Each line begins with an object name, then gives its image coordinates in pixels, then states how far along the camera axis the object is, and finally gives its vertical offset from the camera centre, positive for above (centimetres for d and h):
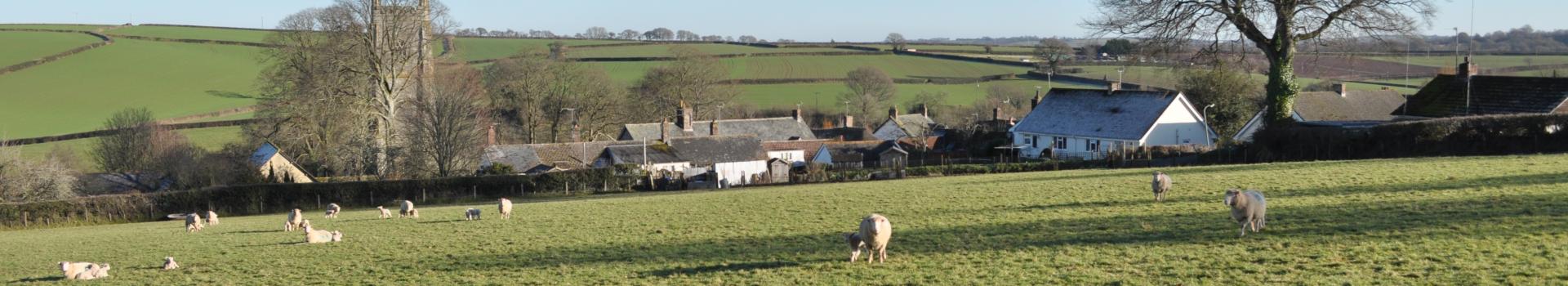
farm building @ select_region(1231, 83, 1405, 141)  6256 +59
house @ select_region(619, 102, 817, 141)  7750 +4
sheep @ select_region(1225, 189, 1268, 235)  1670 -124
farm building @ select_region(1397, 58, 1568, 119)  4316 +71
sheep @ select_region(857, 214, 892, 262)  1551 -139
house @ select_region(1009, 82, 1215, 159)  5925 -7
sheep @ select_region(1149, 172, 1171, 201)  2245 -117
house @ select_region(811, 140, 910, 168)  6700 -152
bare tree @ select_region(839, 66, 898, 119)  10669 +320
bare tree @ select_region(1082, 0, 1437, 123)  4134 +337
